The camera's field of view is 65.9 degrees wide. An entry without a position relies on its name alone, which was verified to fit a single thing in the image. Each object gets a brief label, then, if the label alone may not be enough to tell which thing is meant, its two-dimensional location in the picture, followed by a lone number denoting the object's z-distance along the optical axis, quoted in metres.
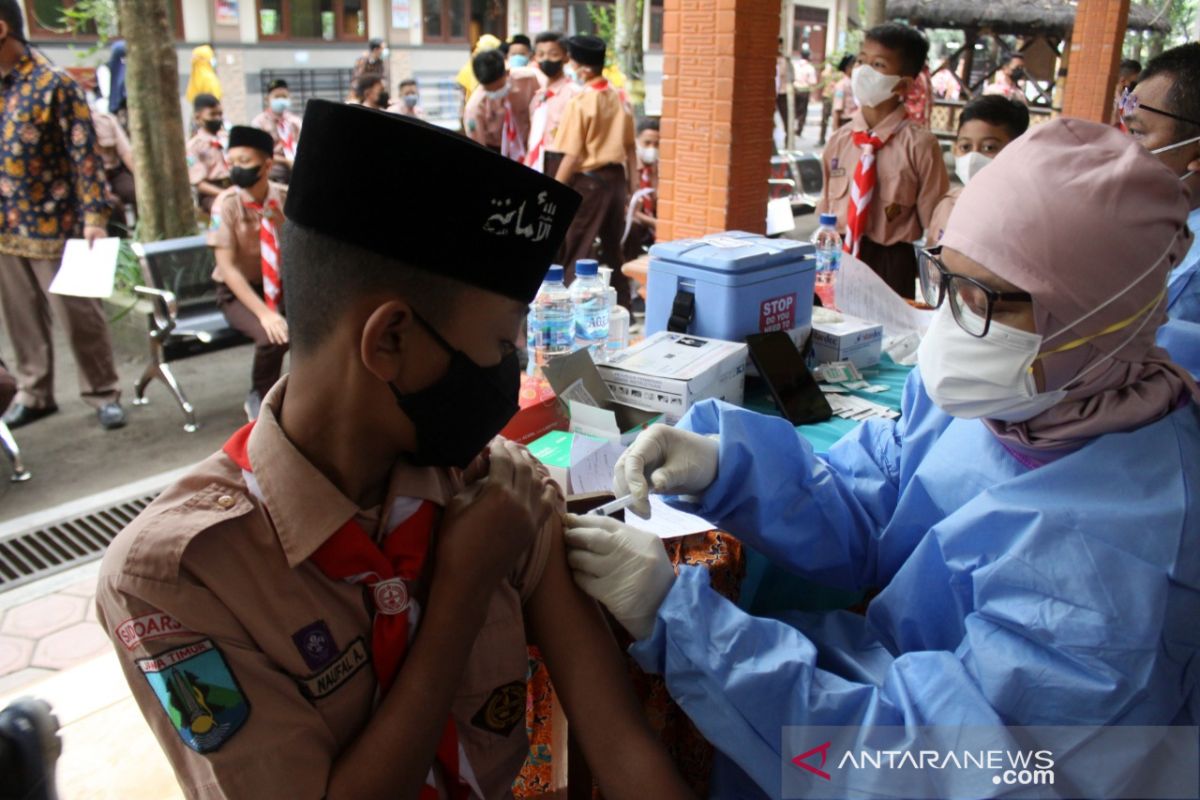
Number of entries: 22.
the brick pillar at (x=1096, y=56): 9.17
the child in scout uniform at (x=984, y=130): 4.07
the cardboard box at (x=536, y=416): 2.08
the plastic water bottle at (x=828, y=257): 3.46
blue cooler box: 2.52
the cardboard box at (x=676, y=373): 2.18
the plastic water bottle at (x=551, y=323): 2.72
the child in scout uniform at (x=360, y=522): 1.10
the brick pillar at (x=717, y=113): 4.49
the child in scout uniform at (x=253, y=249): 4.57
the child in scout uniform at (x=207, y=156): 7.67
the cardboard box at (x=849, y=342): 2.76
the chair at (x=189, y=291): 5.80
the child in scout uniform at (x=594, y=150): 6.22
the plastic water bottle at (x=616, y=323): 2.90
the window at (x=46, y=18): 13.37
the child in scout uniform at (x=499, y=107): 7.69
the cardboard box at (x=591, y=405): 2.06
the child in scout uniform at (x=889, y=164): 4.45
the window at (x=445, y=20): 18.69
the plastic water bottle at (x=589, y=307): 2.74
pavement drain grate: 3.44
